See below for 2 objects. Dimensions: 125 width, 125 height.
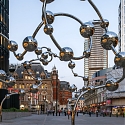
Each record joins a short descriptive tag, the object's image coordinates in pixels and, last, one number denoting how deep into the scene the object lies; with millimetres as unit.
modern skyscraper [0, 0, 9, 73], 64688
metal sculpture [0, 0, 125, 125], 10898
